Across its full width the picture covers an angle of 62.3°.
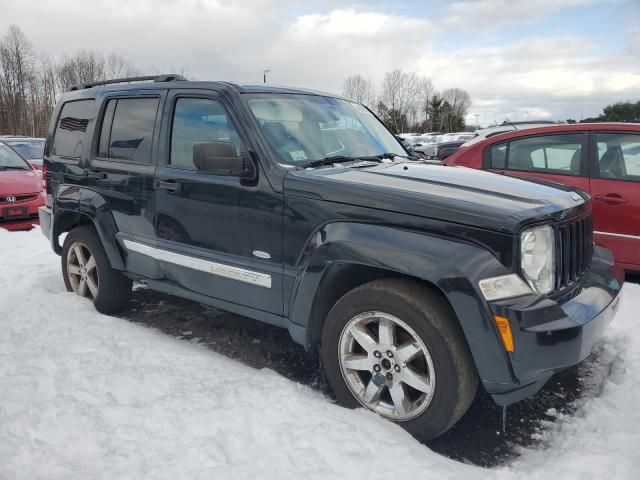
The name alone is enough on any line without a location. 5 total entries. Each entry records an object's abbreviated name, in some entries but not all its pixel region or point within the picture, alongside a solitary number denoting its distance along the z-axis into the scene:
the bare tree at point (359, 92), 69.12
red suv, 5.01
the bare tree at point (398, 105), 71.05
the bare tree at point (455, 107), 75.59
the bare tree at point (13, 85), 54.38
